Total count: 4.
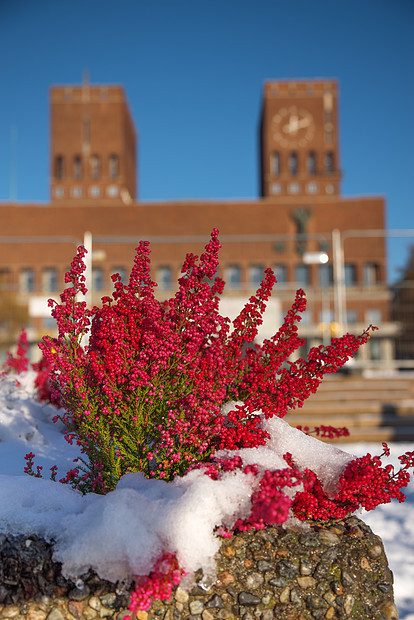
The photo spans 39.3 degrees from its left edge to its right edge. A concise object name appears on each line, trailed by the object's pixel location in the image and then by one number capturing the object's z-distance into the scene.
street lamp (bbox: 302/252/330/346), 9.85
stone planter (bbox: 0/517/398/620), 2.14
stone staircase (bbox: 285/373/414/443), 7.29
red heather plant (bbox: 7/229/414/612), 2.43
